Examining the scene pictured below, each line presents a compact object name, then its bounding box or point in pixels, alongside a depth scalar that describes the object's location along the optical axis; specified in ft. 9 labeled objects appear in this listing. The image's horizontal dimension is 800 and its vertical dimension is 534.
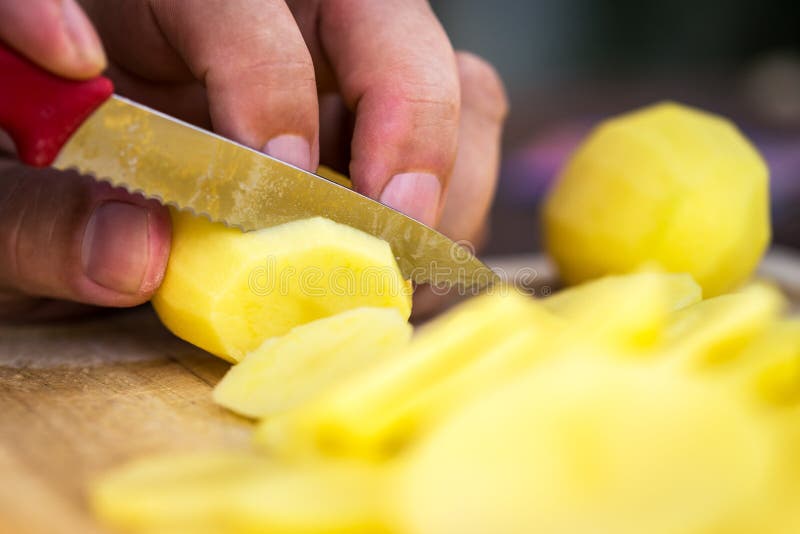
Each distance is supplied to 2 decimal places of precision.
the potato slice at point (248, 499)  0.58
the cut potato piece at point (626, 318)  0.62
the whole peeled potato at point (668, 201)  0.98
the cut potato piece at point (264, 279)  0.78
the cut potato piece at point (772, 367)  0.64
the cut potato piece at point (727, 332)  0.63
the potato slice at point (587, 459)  0.59
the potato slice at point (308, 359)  0.73
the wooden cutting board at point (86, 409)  0.64
